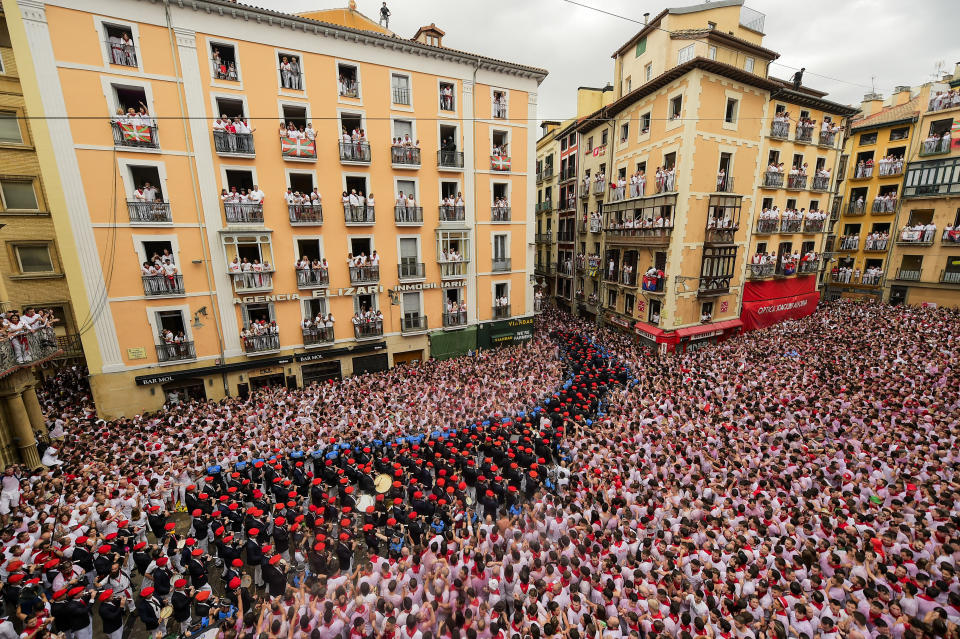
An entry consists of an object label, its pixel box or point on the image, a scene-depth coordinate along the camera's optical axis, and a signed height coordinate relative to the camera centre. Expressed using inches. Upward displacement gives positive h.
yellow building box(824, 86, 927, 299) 1201.4 +112.6
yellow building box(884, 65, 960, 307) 1050.1 +49.3
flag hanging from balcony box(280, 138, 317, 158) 724.7 +175.5
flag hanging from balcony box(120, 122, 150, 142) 628.1 +183.1
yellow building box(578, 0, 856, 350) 878.4 +143.4
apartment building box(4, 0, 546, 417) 618.2 +113.8
